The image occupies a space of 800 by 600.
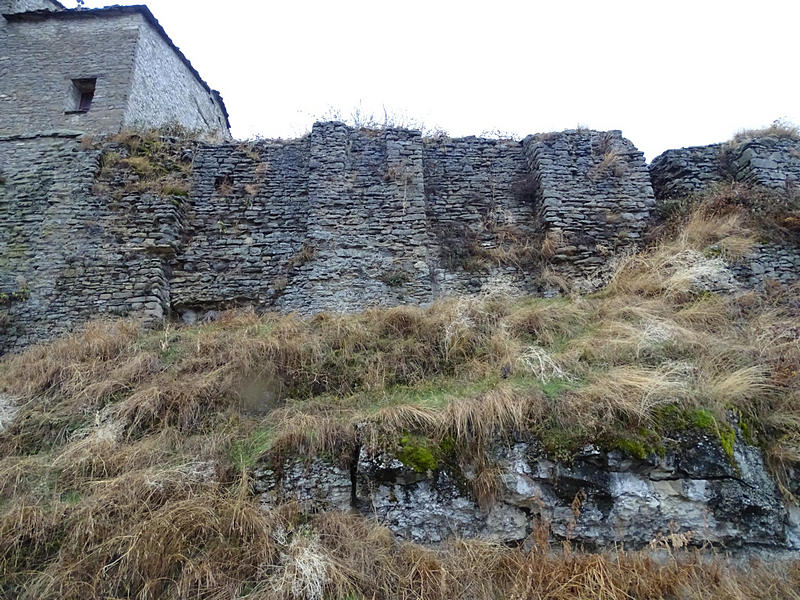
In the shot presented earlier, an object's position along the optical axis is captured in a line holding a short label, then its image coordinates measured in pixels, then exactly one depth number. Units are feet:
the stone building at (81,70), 40.01
